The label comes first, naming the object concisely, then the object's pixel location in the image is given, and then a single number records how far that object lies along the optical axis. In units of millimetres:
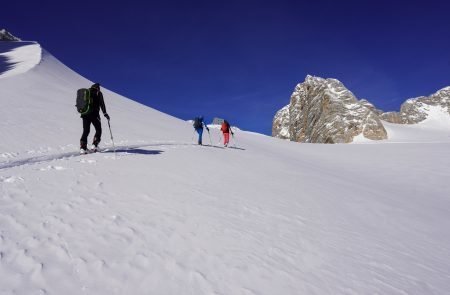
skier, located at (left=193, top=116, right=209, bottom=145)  17353
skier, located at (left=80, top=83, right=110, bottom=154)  10188
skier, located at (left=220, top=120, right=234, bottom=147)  19375
